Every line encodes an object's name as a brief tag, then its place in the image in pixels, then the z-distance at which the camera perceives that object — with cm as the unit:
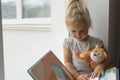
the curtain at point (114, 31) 131
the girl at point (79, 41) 111
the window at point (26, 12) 108
